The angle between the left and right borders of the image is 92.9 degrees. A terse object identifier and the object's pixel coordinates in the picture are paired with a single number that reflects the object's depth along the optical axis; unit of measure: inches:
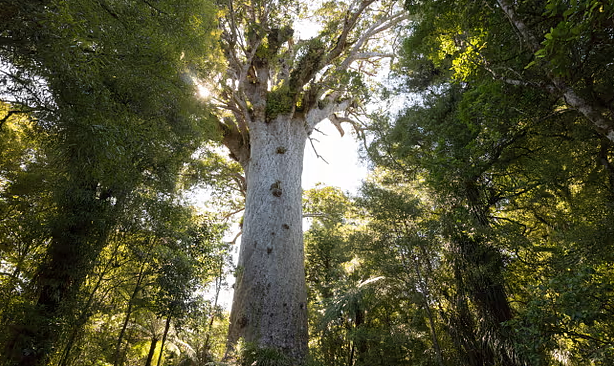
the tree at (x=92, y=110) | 94.7
